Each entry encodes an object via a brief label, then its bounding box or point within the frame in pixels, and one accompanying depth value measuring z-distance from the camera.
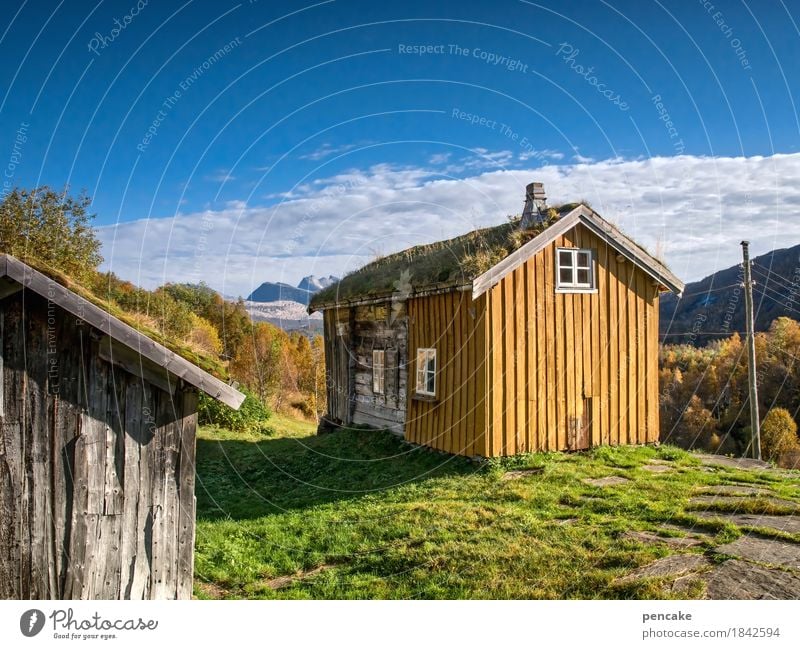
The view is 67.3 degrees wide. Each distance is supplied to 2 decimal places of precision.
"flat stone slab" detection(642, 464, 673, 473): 11.95
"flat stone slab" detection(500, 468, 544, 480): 11.48
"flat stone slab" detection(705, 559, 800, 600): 6.09
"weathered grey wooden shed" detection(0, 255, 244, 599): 5.71
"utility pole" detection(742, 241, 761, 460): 16.42
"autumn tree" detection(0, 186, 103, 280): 13.47
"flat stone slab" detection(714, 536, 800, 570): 6.88
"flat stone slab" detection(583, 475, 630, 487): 10.82
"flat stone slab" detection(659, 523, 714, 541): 7.77
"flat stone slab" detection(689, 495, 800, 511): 9.04
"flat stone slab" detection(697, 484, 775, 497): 9.90
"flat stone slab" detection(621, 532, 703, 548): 7.52
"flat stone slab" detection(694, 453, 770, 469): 12.89
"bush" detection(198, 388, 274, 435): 20.41
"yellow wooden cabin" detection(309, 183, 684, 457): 12.34
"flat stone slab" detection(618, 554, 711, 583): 6.62
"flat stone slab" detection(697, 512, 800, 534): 8.07
